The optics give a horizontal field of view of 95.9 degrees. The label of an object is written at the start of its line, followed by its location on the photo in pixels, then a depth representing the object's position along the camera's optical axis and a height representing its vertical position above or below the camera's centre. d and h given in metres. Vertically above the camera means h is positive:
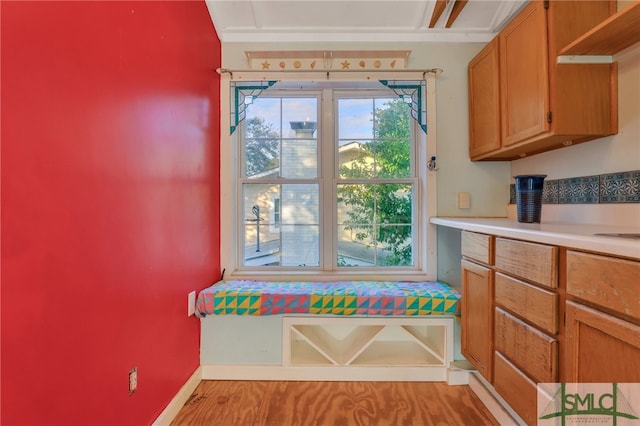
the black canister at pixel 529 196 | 1.47 +0.07
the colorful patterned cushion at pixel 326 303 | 1.79 -0.57
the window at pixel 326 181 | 2.28 +0.23
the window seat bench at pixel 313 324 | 1.79 -0.75
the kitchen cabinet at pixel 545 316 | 0.84 -0.40
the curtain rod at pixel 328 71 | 2.11 +1.02
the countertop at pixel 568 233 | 0.82 -0.09
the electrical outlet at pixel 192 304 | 1.71 -0.56
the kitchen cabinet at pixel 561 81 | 1.38 +0.62
